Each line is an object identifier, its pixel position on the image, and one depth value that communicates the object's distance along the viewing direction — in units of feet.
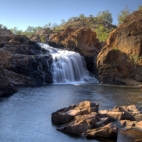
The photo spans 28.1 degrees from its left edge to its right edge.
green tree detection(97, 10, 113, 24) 458.09
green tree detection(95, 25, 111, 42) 253.61
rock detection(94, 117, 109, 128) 60.29
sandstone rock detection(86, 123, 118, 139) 57.26
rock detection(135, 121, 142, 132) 61.98
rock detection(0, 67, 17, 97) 107.12
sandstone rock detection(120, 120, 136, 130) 62.94
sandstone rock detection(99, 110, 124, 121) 67.83
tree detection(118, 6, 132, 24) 286.27
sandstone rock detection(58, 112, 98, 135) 59.82
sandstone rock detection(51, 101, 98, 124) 65.92
